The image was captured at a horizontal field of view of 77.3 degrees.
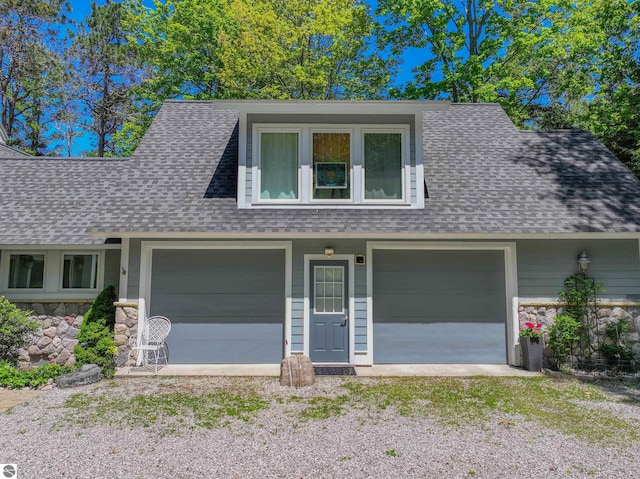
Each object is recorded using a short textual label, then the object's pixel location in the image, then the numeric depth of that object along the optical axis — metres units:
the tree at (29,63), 17.73
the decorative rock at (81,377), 6.18
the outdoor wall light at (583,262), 7.17
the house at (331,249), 7.22
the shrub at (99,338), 6.71
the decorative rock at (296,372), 6.17
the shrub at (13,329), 6.94
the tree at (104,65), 19.03
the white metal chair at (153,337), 7.08
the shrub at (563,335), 6.91
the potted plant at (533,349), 6.95
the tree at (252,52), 16.09
